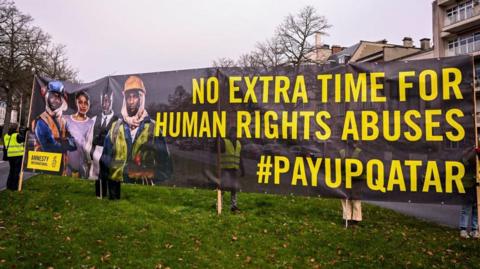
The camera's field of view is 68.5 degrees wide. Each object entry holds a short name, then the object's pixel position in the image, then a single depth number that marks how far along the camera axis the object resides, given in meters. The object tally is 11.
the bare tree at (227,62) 44.61
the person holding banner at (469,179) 5.71
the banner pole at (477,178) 5.68
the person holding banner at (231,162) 6.85
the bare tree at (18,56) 35.53
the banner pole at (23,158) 8.85
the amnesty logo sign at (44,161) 8.52
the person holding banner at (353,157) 6.21
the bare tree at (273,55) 35.09
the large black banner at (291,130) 5.89
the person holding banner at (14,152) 9.00
